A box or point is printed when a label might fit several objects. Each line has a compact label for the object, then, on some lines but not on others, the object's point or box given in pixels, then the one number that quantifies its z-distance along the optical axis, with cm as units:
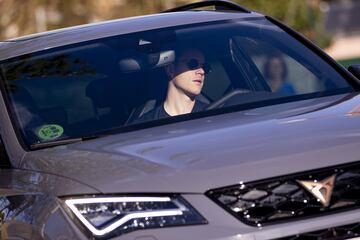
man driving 992
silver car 771
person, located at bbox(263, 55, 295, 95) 1107
